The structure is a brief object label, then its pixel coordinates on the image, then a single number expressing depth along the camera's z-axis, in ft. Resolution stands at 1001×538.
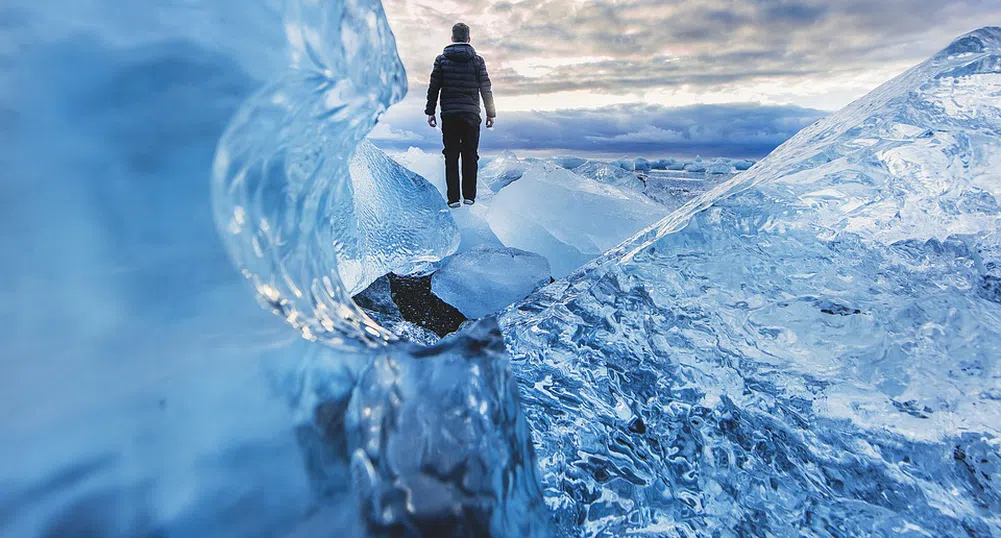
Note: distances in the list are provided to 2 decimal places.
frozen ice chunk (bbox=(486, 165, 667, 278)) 10.12
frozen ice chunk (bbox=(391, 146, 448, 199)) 15.83
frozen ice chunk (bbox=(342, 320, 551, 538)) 1.93
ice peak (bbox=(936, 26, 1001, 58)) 4.28
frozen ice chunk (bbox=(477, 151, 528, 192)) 19.95
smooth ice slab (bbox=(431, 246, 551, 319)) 8.29
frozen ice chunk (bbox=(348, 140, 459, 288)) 9.62
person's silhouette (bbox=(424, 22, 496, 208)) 14.82
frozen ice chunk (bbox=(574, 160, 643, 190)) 18.90
